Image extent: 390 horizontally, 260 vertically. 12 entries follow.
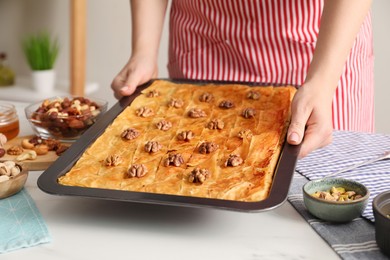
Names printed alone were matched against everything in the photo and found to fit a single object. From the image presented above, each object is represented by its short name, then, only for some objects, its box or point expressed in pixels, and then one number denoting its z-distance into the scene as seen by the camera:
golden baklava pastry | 1.08
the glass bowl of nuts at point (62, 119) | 1.33
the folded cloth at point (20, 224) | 1.02
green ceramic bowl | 1.05
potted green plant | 2.83
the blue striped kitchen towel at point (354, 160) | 1.20
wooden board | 1.24
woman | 1.56
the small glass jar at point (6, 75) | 2.96
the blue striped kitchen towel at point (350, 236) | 0.99
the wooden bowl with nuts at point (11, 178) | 1.14
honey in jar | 1.34
